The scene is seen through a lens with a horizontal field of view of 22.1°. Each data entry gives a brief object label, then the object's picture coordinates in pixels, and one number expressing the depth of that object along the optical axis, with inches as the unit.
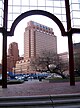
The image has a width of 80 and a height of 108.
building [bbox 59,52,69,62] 1902.2
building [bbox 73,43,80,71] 1864.4
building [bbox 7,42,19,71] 2955.7
